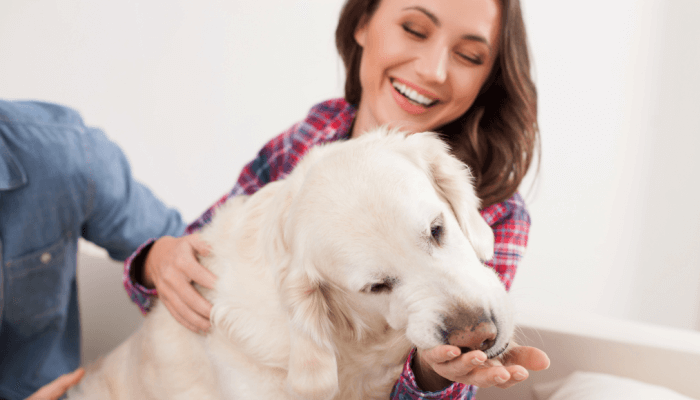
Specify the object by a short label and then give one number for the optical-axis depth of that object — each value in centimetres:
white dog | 76
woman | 105
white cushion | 121
